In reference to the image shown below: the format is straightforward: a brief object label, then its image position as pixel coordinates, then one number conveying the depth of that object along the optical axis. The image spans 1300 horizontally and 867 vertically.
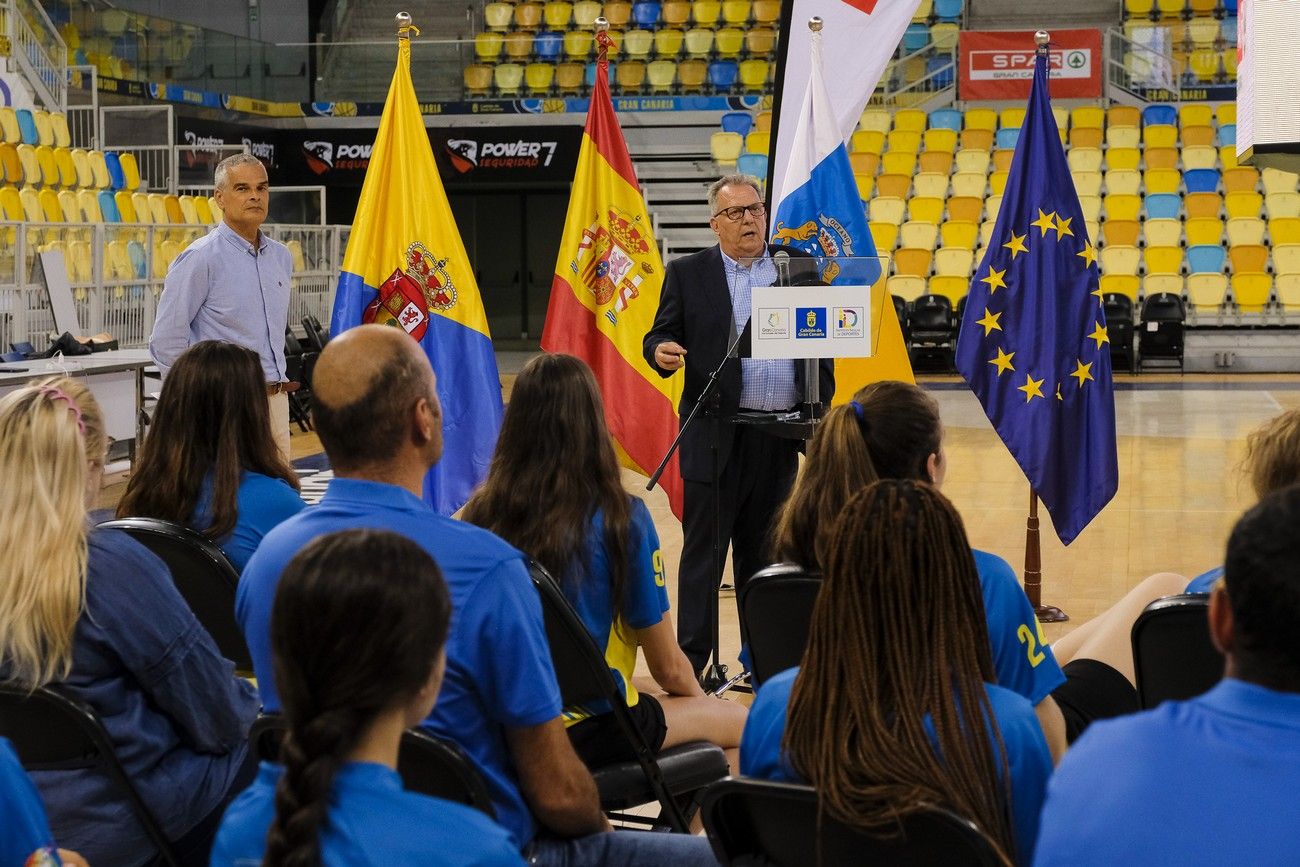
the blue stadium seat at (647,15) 20.61
